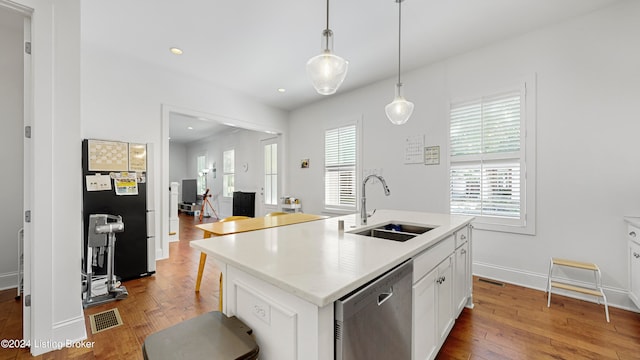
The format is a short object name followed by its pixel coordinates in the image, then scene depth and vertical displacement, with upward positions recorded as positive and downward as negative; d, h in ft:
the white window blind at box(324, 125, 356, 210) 14.69 +0.66
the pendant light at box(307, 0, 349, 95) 5.50 +2.52
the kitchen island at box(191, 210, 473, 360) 2.62 -1.21
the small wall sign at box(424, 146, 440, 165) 11.13 +1.12
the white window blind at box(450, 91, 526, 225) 9.30 +0.87
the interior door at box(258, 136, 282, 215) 19.34 +0.06
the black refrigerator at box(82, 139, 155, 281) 8.91 -0.67
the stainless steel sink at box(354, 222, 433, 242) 6.04 -1.36
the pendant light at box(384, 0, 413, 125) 7.74 +2.24
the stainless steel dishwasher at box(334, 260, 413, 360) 2.68 -1.76
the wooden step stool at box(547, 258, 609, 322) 7.14 -3.13
